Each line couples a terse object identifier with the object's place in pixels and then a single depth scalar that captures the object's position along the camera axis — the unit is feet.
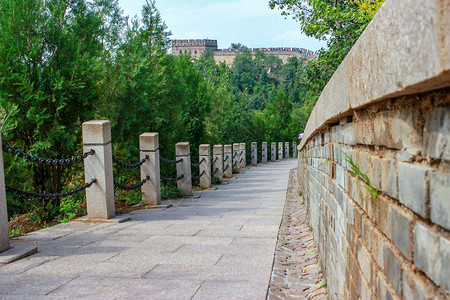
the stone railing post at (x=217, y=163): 48.60
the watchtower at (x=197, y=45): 444.14
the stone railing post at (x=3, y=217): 14.48
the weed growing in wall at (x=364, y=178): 6.17
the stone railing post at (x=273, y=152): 105.70
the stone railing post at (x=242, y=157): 75.46
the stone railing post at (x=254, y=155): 88.57
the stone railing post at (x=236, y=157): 68.09
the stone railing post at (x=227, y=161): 58.23
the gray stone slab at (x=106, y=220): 21.63
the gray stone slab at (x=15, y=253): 13.83
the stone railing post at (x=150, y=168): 27.58
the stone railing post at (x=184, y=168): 34.53
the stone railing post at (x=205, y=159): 41.68
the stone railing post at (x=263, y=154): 99.28
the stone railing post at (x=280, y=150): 113.86
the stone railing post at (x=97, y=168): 21.49
